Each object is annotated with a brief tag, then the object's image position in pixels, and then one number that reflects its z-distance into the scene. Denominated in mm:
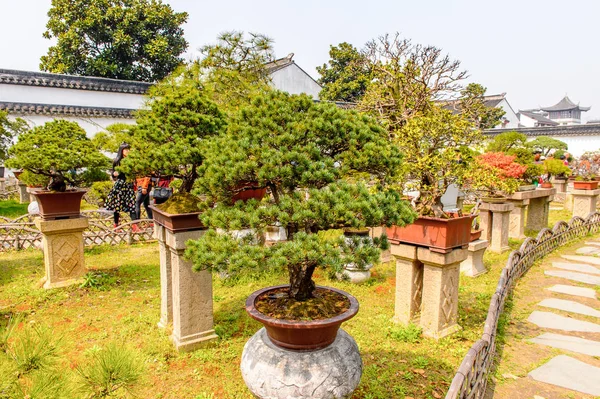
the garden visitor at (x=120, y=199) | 9000
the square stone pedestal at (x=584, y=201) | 11070
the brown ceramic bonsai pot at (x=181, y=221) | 3836
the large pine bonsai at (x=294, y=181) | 2477
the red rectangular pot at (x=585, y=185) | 11047
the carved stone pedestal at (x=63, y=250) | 5766
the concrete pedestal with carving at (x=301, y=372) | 2494
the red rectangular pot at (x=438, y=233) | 4203
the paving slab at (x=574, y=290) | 5884
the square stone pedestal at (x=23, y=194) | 14086
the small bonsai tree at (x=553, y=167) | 12389
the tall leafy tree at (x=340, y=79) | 27250
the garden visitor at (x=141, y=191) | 9008
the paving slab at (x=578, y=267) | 7080
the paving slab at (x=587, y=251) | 8258
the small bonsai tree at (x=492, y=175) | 4855
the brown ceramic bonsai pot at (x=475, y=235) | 6732
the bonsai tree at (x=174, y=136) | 3957
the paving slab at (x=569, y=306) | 5250
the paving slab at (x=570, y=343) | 4211
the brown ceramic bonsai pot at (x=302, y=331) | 2514
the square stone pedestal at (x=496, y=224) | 8109
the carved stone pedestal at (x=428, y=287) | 4352
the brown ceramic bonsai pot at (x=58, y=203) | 5637
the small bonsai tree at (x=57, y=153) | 5211
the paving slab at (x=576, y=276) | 6496
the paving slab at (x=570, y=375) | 3533
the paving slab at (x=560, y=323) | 4770
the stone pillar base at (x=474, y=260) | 6641
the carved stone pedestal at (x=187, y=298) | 3986
